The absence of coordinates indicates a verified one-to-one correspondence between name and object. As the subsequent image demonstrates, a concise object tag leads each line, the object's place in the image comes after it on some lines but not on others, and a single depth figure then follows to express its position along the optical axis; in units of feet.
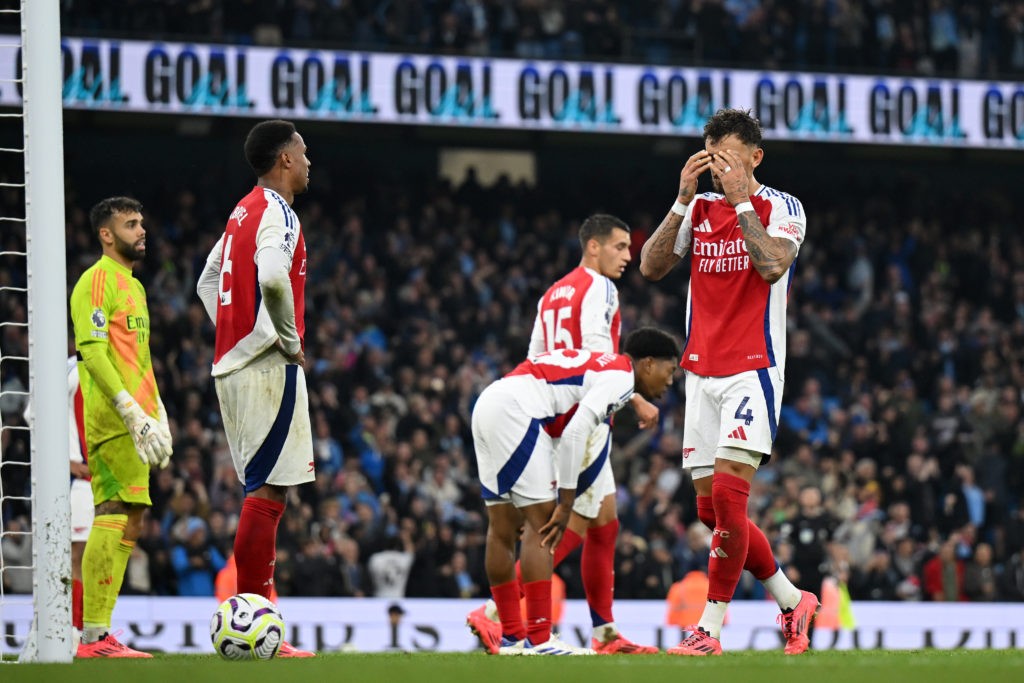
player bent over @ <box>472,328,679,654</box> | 48.37
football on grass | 40.55
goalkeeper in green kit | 47.26
